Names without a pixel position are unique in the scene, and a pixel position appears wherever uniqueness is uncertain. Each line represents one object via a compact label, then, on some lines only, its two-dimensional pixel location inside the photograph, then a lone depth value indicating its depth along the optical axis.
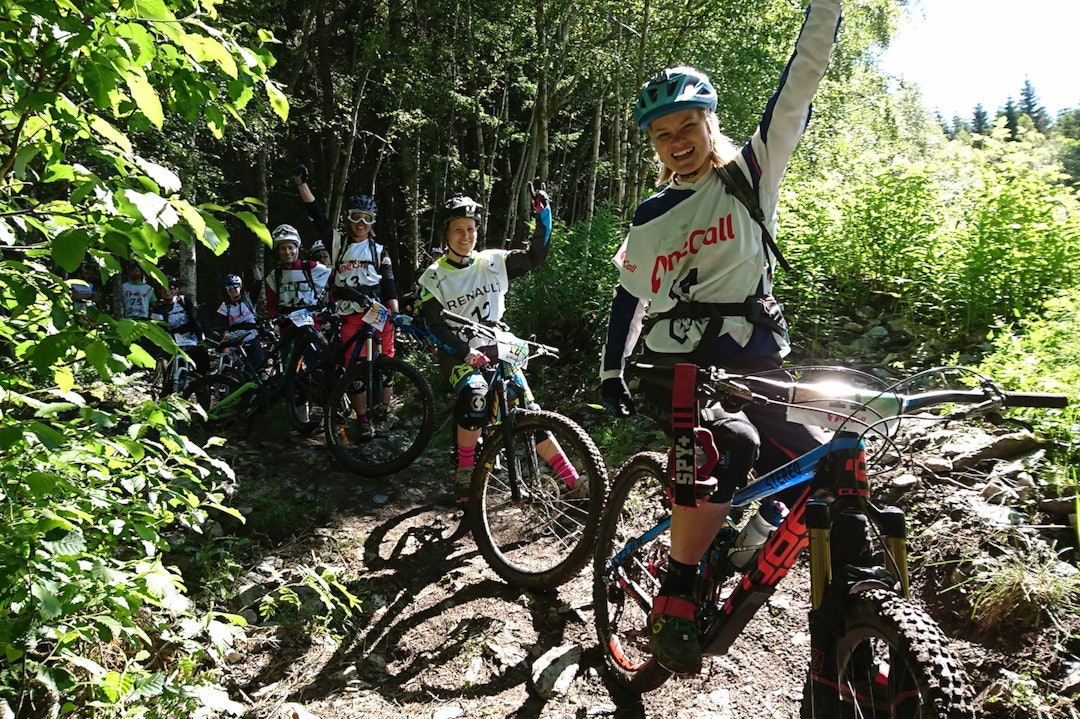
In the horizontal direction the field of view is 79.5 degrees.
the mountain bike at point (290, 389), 7.32
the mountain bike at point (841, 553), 1.75
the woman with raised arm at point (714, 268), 2.52
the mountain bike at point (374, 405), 6.08
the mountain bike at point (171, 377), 9.37
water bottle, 2.60
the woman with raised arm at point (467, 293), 4.87
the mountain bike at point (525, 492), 4.06
